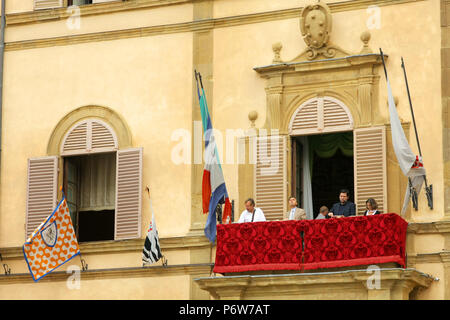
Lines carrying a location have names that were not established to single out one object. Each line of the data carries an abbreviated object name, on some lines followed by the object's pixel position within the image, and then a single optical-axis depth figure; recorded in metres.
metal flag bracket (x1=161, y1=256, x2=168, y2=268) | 22.83
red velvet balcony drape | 20.62
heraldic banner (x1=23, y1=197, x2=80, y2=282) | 23.25
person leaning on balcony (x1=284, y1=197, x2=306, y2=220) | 21.69
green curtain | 23.27
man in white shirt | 21.92
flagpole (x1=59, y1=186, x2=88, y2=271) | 23.44
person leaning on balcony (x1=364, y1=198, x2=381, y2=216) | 21.11
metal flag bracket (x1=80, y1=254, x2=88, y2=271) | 23.44
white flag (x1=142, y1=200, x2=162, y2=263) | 22.66
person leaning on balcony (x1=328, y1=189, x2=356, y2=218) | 21.47
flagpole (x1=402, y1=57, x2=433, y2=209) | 21.25
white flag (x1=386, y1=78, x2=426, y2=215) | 20.92
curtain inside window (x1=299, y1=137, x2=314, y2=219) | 22.81
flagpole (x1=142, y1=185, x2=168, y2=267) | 22.83
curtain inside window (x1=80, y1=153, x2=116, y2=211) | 24.27
